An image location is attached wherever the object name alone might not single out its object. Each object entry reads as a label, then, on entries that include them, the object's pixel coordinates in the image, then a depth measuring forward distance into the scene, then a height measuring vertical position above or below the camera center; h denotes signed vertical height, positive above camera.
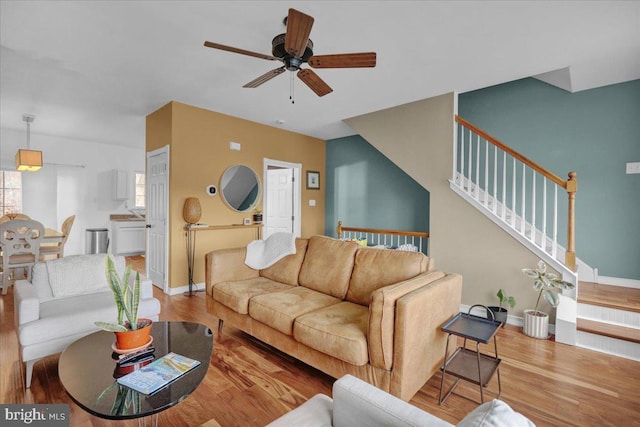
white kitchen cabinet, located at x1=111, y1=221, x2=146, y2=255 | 6.55 -0.60
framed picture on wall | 5.89 +0.62
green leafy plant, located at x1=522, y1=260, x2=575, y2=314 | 2.71 -0.65
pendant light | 4.53 +0.77
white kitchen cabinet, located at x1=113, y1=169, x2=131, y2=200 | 6.69 +0.55
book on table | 1.24 -0.73
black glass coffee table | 1.13 -0.73
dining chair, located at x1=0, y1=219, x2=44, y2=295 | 3.81 -0.46
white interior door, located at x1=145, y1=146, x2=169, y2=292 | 4.13 -0.06
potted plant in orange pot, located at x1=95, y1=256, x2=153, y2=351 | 1.45 -0.55
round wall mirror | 4.59 +0.37
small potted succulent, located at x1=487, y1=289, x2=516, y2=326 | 3.05 -1.01
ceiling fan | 1.82 +1.09
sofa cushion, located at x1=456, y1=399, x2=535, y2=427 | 0.63 -0.44
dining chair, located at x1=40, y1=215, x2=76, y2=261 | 4.52 -0.60
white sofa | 0.86 -0.62
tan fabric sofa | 1.69 -0.70
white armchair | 1.93 -0.72
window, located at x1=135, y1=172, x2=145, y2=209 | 7.20 +0.48
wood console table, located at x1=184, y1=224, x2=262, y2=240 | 4.08 -0.25
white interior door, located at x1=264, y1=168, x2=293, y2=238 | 5.74 +0.21
